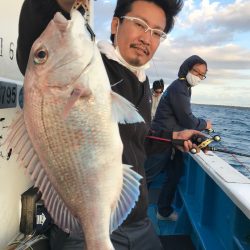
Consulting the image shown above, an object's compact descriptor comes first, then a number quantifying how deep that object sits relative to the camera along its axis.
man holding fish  1.53
